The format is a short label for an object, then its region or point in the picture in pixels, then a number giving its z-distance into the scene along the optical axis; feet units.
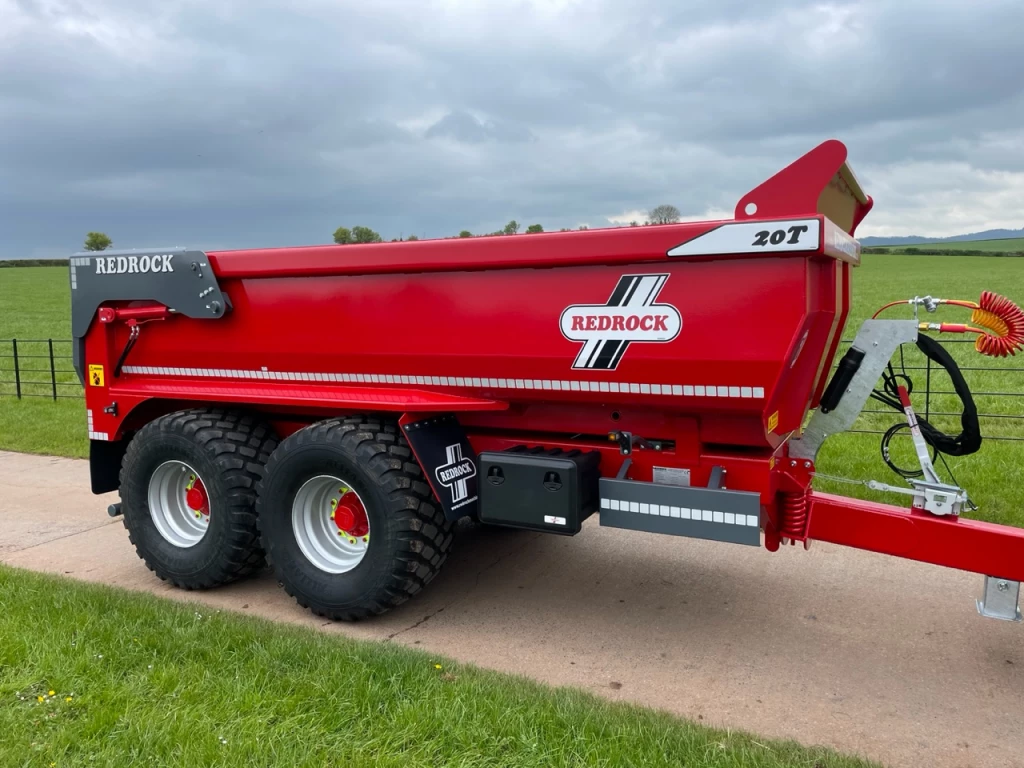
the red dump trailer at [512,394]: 11.67
